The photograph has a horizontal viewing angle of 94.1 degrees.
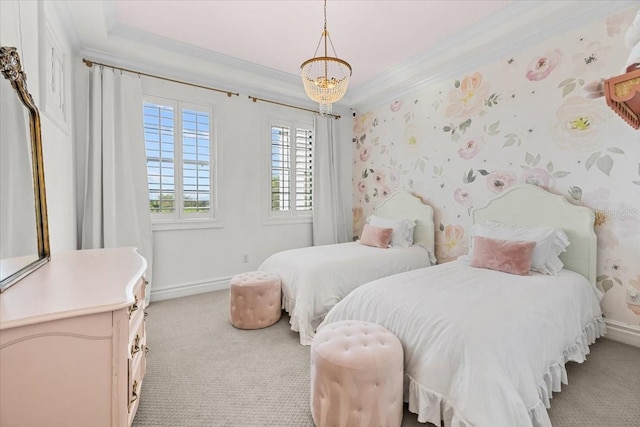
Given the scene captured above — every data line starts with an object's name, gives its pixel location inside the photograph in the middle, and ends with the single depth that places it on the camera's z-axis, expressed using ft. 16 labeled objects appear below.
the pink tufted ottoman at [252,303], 8.54
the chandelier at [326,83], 7.35
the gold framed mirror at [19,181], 3.76
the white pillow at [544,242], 7.72
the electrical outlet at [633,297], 7.47
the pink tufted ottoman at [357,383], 4.41
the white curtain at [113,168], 9.57
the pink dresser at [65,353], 2.80
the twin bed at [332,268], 8.25
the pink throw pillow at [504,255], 7.50
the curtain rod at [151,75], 9.52
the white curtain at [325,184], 14.57
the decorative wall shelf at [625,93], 4.09
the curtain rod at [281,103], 12.75
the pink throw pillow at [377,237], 11.38
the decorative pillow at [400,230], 11.82
